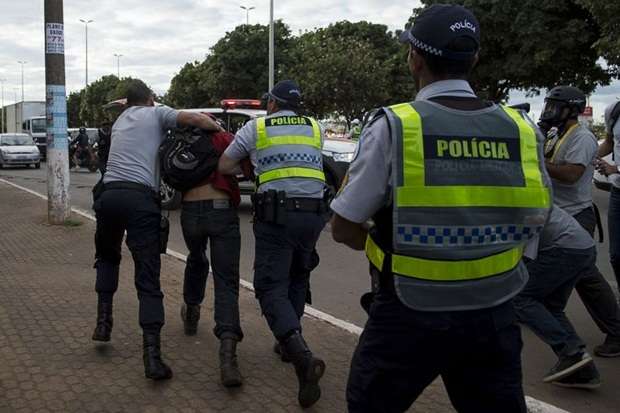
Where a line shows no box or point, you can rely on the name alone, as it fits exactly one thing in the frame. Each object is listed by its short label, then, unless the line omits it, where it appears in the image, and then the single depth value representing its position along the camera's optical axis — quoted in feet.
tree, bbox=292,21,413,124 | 119.24
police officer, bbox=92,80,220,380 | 13.44
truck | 127.85
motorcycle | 75.61
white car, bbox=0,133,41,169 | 88.99
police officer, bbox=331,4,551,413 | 6.77
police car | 35.96
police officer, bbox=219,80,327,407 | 13.11
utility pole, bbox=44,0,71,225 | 31.91
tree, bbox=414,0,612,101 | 74.43
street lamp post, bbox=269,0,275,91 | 96.37
